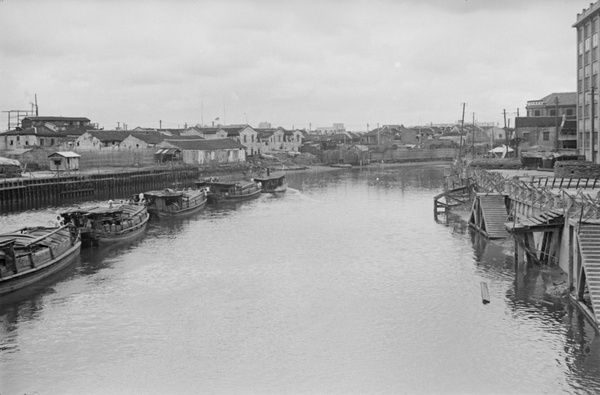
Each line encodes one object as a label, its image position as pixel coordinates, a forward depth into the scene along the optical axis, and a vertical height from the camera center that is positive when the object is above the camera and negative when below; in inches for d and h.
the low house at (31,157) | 3390.7 -5.3
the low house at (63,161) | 3164.4 -28.1
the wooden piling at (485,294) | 1044.5 -230.2
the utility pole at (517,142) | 3493.6 +12.9
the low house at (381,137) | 6299.7 +96.9
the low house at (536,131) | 3513.8 +65.7
